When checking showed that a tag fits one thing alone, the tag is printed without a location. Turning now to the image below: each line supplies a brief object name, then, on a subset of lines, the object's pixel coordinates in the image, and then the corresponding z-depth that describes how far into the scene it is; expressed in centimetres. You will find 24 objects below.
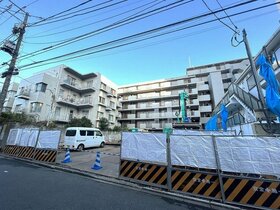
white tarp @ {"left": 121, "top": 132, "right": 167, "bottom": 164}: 481
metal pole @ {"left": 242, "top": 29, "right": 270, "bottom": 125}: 597
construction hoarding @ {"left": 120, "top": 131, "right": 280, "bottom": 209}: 340
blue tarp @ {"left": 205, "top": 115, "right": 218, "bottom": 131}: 1345
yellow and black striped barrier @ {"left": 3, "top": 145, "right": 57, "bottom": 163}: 805
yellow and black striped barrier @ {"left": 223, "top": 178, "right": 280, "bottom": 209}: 324
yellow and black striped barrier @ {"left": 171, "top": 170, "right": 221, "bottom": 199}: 388
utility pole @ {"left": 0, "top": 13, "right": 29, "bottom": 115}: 1015
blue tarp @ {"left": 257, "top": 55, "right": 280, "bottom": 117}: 577
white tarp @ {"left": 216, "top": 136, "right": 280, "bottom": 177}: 340
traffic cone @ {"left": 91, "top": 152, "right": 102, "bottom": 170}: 689
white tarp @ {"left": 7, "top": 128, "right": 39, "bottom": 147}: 913
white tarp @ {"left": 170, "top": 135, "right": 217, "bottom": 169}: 407
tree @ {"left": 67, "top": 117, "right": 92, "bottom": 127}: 2241
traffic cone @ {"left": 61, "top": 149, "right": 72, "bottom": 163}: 814
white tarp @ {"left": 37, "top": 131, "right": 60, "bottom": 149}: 808
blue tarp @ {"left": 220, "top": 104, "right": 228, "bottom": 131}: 1209
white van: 1272
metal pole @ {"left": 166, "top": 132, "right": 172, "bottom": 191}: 440
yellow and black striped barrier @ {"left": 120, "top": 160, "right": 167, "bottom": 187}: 468
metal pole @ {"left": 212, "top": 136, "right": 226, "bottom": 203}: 369
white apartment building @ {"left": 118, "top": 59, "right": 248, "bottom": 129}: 3056
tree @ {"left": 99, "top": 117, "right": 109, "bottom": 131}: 2734
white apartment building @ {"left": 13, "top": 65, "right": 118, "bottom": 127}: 2212
